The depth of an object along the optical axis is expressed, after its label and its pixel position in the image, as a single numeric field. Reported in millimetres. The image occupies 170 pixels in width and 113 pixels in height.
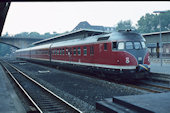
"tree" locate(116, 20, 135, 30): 114012
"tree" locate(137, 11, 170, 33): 82438
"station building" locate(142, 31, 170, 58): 26266
